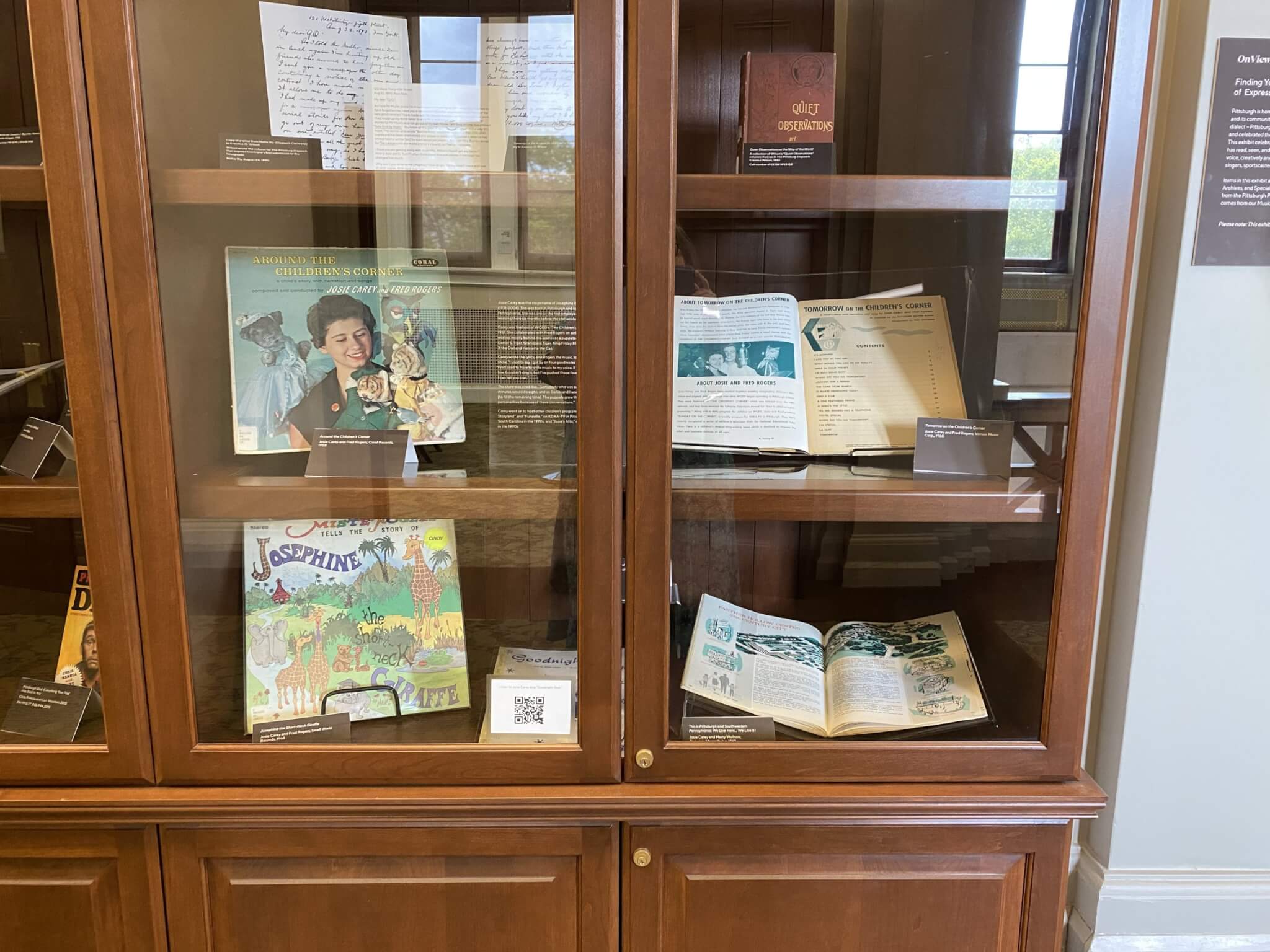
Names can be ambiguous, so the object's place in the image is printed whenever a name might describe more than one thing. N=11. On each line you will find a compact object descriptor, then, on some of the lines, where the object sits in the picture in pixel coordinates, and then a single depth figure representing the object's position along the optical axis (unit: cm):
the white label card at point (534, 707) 100
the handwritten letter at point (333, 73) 97
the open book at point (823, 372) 106
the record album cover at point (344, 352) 102
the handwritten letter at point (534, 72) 90
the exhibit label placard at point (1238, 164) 115
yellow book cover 101
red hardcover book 100
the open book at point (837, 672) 105
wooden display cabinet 91
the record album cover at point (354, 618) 105
